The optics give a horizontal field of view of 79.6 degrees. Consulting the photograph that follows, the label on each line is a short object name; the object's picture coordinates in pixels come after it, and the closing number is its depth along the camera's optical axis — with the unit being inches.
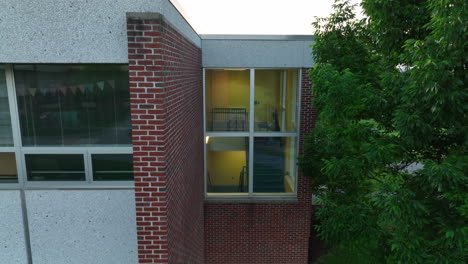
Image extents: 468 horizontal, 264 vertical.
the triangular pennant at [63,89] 152.3
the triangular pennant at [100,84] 153.0
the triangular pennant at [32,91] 150.6
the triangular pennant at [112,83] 152.9
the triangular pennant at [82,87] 152.3
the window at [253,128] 360.8
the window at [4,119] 150.0
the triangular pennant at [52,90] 151.8
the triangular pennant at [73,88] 152.3
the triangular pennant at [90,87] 153.0
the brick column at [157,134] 129.8
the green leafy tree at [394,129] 149.6
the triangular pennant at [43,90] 151.0
